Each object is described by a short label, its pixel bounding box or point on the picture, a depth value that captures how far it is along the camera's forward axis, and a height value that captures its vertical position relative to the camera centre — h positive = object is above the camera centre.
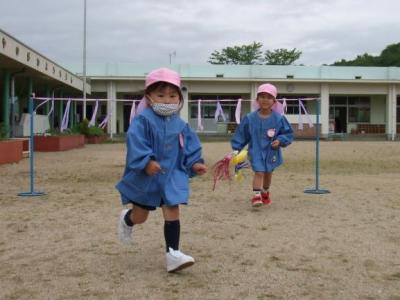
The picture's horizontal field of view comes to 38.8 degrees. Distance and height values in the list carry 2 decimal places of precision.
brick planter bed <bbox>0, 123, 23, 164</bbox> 14.34 -0.47
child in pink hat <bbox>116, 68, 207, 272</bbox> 3.98 -0.19
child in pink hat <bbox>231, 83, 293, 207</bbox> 7.11 -0.05
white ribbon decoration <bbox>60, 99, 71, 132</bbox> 14.42 +0.29
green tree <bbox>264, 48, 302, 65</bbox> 62.93 +8.58
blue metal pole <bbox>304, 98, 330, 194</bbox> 8.55 -0.84
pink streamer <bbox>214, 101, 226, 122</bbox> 13.01 +0.53
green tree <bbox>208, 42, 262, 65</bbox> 63.38 +8.83
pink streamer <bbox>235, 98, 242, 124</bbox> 11.53 +0.45
